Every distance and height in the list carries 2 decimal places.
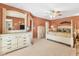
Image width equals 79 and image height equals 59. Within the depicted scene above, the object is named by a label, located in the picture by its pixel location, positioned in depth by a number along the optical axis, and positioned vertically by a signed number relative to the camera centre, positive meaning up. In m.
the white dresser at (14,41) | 1.43 -0.36
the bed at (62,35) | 1.28 -0.19
